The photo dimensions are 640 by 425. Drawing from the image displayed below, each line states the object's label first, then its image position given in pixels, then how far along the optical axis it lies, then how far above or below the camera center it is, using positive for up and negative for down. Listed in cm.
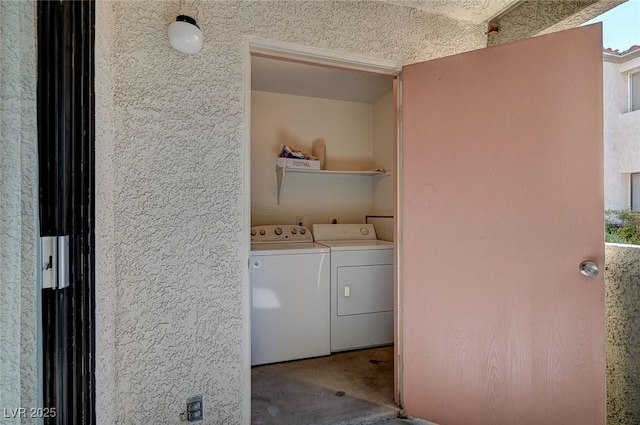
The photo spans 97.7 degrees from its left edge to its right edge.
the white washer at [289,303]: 235 -79
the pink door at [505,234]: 133 -13
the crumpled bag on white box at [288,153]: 304 +63
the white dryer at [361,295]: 257 -79
